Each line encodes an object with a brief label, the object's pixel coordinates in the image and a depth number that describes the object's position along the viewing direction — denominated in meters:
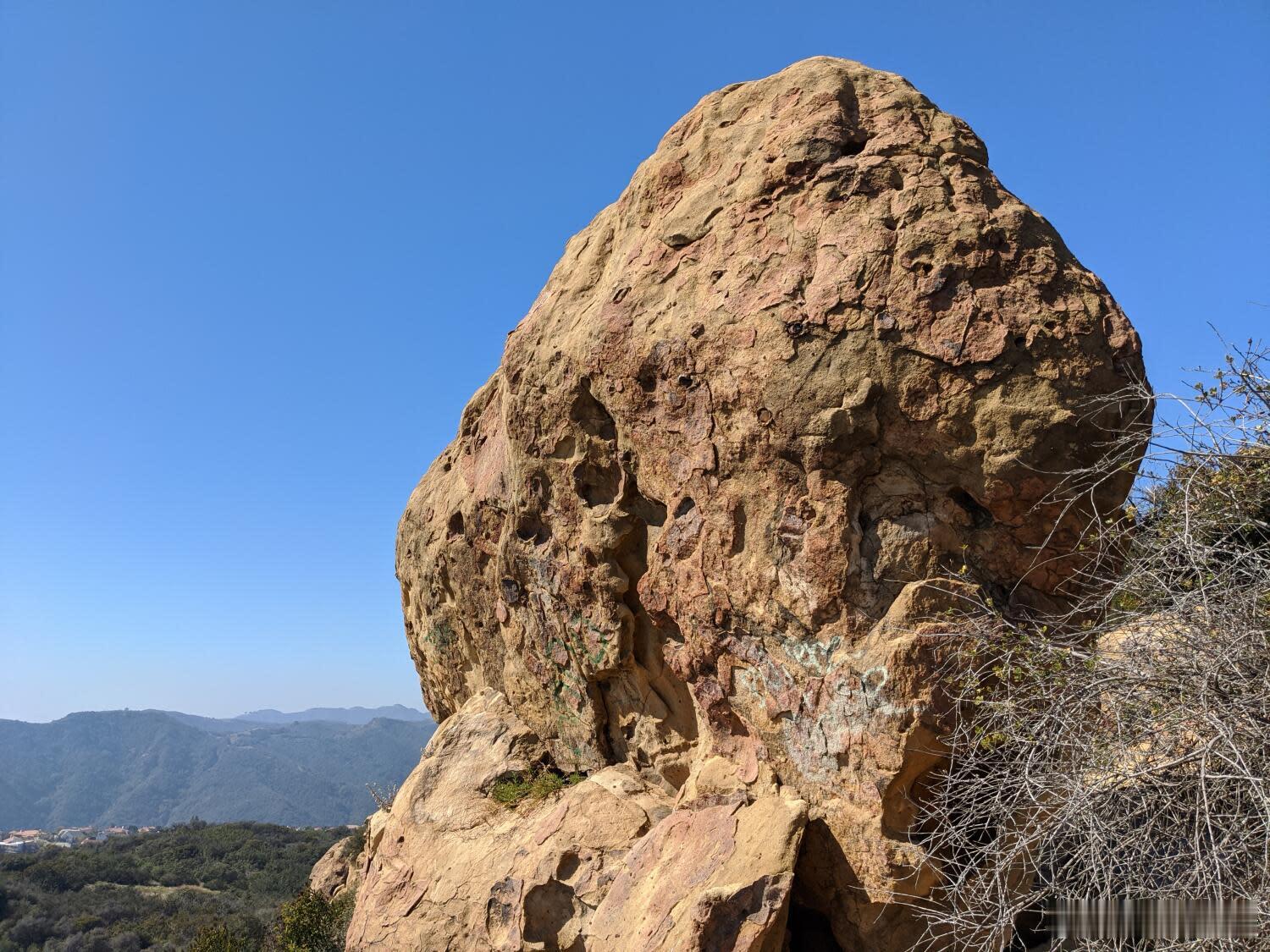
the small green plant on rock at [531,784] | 8.16
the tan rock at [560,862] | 5.67
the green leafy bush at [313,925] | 12.67
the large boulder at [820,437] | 5.62
